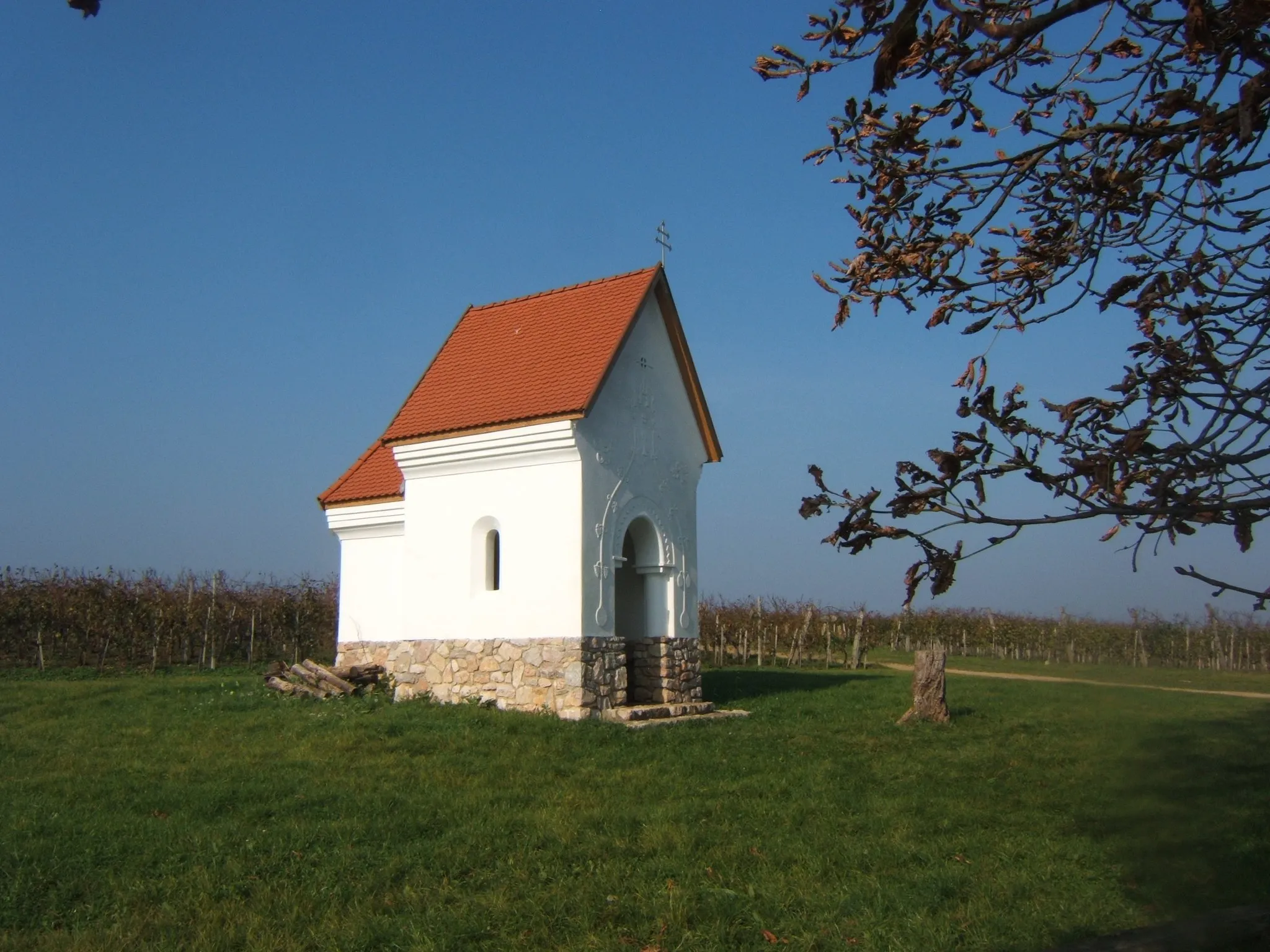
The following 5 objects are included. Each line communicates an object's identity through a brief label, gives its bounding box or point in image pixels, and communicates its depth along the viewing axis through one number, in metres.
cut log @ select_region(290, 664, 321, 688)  16.12
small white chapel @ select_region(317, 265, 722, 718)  15.12
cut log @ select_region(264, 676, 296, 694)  16.20
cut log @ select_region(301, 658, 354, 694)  15.77
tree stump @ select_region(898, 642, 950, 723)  15.80
